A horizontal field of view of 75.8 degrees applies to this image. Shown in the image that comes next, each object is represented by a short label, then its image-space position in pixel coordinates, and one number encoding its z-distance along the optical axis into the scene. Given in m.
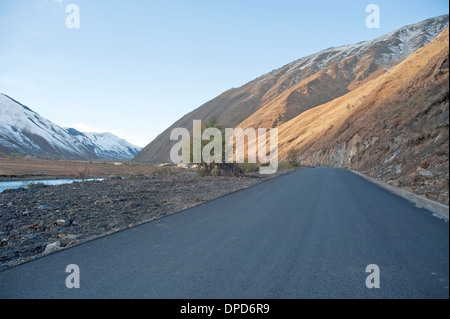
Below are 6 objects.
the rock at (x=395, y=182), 13.04
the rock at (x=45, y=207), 9.62
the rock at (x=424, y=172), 9.88
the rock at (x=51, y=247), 5.58
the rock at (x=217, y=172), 25.55
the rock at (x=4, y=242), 6.14
